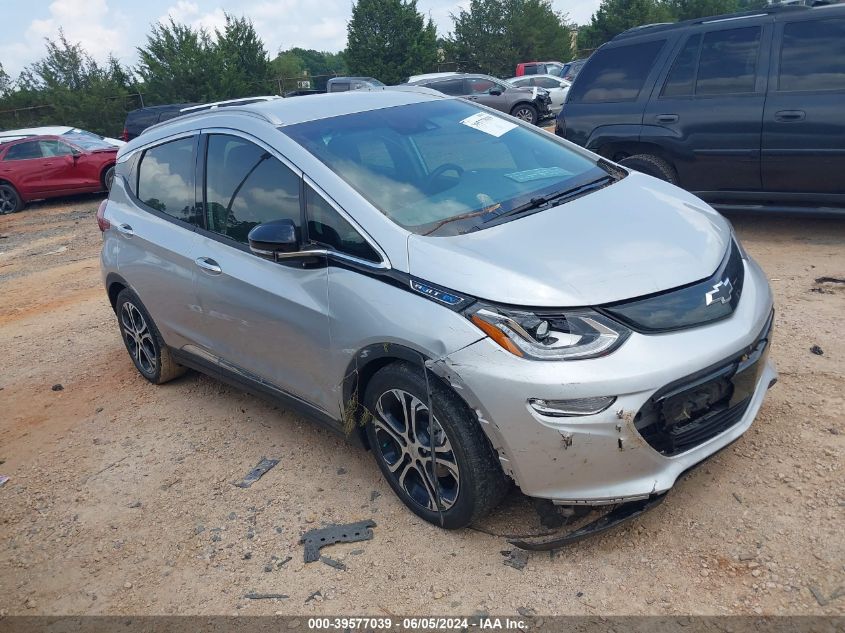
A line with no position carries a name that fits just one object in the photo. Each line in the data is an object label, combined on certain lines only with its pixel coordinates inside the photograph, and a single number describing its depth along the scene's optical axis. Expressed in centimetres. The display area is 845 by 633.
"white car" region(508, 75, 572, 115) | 2183
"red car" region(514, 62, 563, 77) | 3189
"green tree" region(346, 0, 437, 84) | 4038
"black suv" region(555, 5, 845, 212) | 583
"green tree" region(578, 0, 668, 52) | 4197
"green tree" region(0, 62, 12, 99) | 3309
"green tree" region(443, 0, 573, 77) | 4569
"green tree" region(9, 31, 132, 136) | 3118
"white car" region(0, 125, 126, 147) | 1606
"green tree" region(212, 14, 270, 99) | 3625
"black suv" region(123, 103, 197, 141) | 1995
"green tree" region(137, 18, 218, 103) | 3384
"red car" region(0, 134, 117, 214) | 1548
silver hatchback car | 265
